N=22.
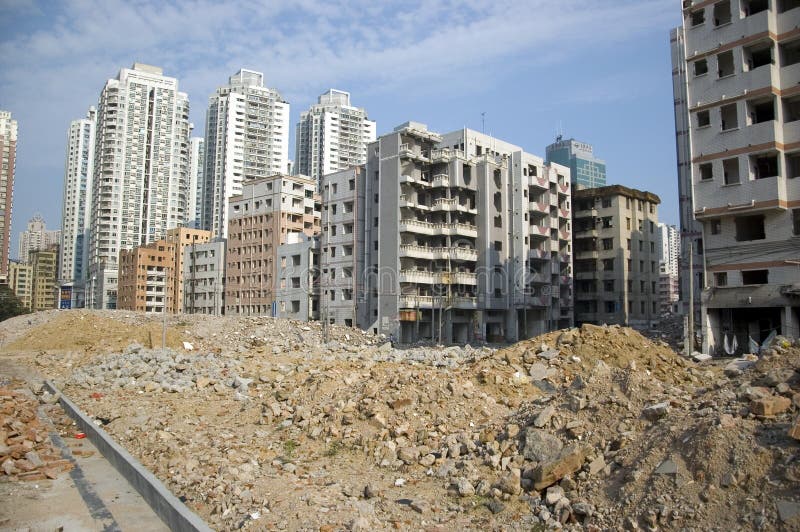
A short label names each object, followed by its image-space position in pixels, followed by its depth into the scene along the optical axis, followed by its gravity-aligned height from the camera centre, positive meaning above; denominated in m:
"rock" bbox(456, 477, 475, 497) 10.88 -3.43
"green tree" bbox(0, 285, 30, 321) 78.99 +0.16
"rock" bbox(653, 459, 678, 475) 9.13 -2.59
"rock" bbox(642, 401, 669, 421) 11.43 -2.13
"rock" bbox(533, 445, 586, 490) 10.39 -2.94
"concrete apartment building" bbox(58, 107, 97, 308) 145.00 +28.83
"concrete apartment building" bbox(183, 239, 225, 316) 86.99 +3.88
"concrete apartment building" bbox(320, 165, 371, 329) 63.09 +6.36
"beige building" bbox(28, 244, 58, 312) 140.88 +6.26
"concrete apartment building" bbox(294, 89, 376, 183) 133.75 +38.95
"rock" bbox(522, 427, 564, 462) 11.20 -2.77
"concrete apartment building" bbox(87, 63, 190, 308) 118.19 +28.84
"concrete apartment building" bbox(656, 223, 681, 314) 143.12 +7.29
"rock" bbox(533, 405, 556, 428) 12.12 -2.38
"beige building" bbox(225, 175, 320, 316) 76.31 +10.05
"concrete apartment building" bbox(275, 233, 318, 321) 69.19 +3.11
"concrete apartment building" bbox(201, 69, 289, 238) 126.06 +35.77
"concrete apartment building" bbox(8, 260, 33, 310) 146.12 +6.21
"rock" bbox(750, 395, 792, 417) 9.67 -1.72
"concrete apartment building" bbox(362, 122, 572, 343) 59.34 +6.85
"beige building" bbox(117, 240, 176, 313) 104.19 +5.32
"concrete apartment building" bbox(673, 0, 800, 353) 32.69 +8.26
